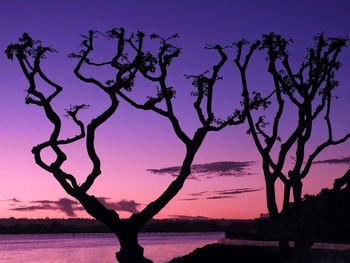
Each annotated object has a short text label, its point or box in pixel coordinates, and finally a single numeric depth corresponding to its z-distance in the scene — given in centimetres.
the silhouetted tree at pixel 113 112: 1995
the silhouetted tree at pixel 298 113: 2034
